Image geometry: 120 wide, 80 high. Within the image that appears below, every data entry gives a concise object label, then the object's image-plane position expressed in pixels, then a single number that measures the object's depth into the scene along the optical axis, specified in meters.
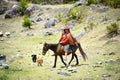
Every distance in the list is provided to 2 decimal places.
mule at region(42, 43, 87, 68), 21.03
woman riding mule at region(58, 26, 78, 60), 20.81
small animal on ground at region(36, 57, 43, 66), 22.30
